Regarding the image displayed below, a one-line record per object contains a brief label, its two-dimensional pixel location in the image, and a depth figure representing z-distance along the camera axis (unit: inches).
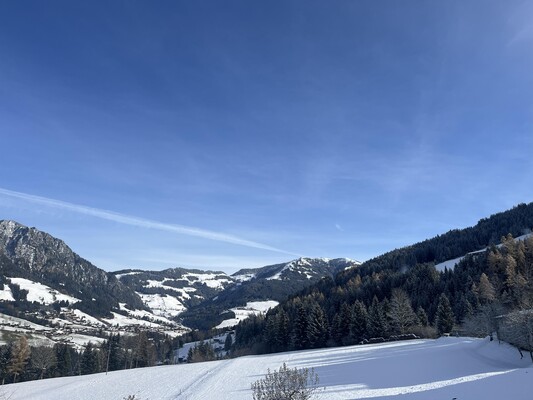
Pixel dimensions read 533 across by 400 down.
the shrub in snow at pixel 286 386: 679.1
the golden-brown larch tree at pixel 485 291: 3489.9
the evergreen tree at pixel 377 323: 3513.8
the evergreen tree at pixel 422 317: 3709.6
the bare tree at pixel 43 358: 3929.6
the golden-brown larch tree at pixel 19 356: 3534.9
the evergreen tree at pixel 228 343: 7101.4
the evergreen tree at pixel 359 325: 3607.3
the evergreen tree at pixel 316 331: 3845.7
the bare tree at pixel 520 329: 1660.9
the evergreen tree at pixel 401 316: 3597.4
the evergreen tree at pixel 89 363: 4490.7
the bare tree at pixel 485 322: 2269.2
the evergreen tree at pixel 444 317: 3516.2
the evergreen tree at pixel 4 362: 3728.8
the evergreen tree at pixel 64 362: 4283.2
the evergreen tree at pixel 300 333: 3934.5
